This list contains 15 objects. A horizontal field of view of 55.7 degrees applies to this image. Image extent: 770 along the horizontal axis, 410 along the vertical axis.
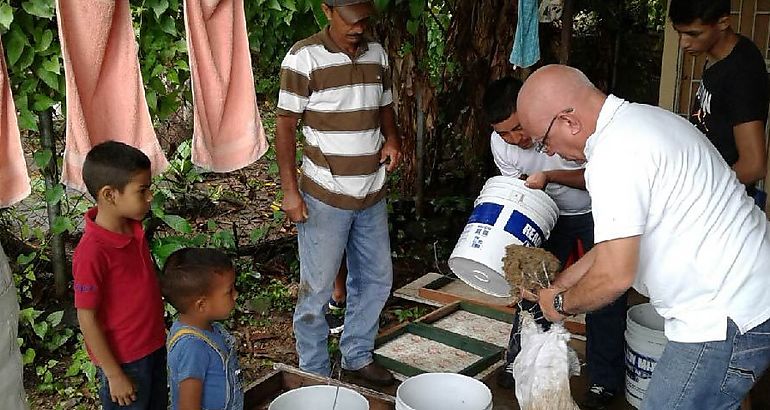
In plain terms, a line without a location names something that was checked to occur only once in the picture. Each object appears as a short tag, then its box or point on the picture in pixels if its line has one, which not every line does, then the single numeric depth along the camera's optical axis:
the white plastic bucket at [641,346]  2.74
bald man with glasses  1.68
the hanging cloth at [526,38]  4.00
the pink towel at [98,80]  2.27
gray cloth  1.43
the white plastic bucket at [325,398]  2.29
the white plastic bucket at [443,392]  2.29
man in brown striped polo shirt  2.90
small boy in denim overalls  2.13
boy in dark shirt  2.54
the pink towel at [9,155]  2.23
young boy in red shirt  2.17
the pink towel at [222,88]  2.51
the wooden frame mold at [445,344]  3.31
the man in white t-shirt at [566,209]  2.66
